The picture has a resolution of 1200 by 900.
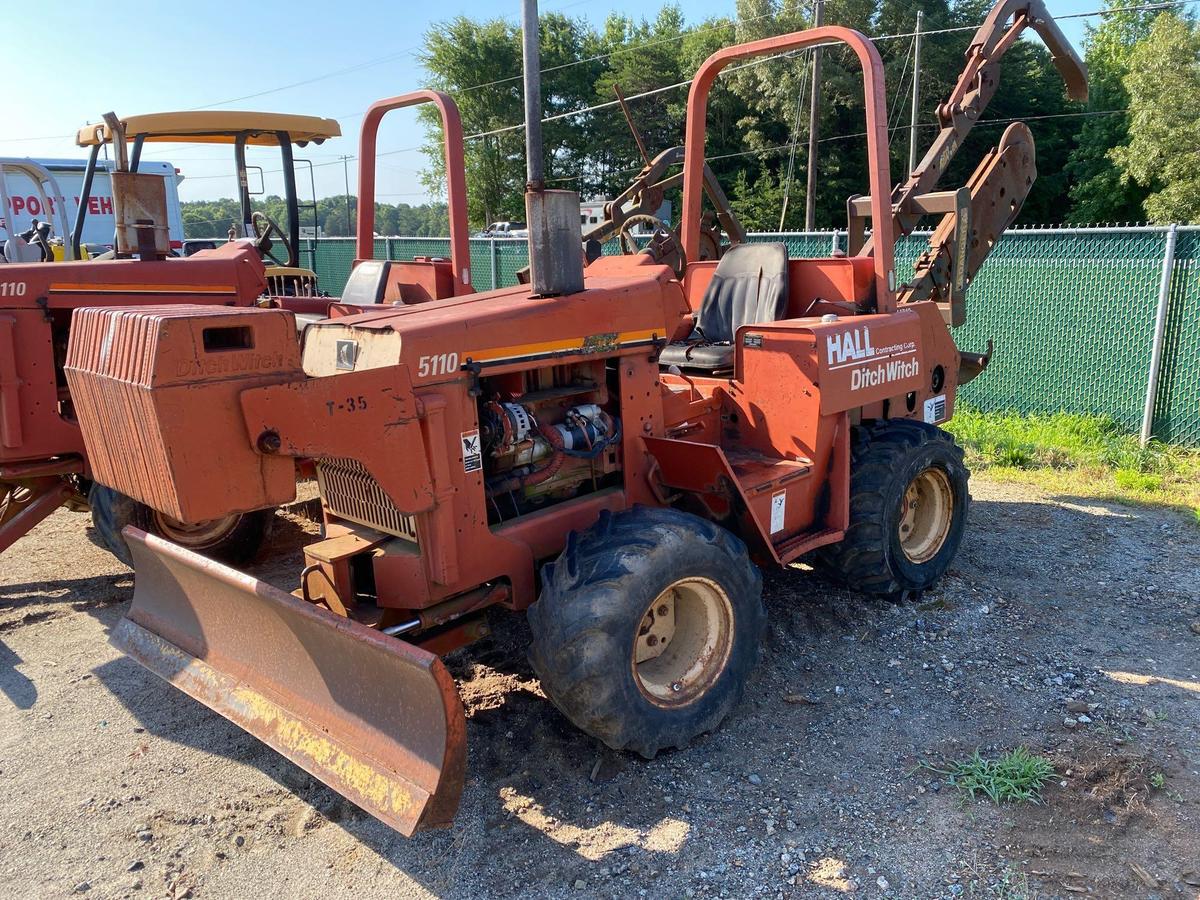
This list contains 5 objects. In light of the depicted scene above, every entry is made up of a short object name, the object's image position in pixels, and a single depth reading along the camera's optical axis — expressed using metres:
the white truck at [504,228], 29.89
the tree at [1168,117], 24.94
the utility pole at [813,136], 20.81
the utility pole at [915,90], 22.28
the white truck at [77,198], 14.58
